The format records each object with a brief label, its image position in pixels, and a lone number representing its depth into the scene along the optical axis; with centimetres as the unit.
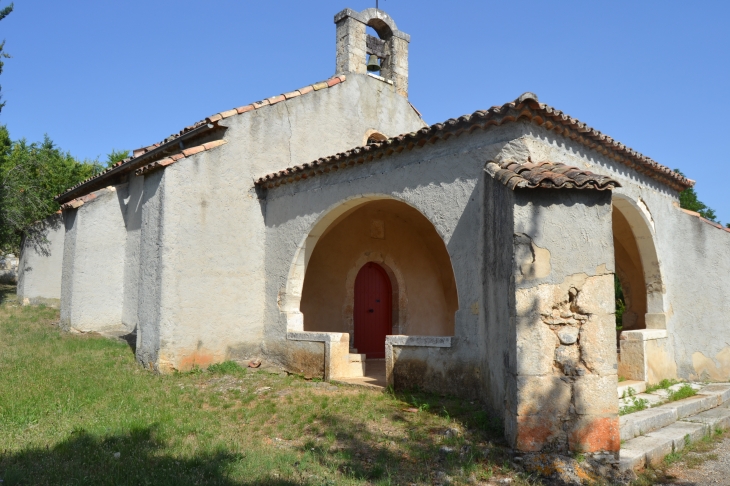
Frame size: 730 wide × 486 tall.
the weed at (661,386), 724
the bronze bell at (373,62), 1151
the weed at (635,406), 609
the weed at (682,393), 685
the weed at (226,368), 845
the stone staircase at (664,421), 503
